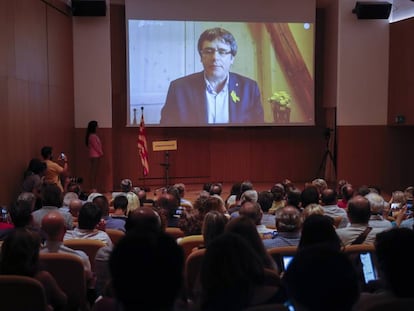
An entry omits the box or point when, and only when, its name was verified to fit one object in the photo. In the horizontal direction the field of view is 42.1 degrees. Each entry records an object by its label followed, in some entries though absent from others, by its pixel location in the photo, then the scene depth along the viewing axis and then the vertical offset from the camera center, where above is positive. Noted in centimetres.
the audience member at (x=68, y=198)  580 -90
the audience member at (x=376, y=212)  414 -78
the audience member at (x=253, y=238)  253 -57
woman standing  1043 -47
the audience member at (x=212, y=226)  312 -63
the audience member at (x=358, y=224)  376 -77
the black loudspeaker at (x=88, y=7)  1030 +212
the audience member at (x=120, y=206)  519 -85
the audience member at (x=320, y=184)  659 -83
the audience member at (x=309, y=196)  518 -76
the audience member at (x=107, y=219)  459 -89
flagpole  1066 +2
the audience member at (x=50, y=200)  467 -73
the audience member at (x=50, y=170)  792 -77
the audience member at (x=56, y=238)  319 -72
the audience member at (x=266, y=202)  506 -80
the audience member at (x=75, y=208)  517 -87
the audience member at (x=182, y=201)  583 -95
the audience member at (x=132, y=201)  581 -91
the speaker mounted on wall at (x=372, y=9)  1070 +216
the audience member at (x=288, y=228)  351 -73
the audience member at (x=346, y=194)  611 -87
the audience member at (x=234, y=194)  668 -99
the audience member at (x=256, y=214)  400 -73
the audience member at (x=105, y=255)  328 -85
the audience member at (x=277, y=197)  576 -85
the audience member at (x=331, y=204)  508 -85
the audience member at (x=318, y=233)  274 -59
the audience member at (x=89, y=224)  386 -77
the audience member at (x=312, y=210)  385 -67
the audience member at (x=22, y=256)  247 -64
